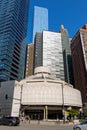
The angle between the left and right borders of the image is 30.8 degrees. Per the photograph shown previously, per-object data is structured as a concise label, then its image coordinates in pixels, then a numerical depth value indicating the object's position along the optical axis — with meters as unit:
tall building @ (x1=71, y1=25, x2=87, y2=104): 112.25
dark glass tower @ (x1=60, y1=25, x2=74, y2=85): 152.50
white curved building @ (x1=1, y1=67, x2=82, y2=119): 70.16
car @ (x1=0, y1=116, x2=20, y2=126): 29.97
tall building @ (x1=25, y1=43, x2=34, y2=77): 166.12
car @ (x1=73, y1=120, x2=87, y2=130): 15.95
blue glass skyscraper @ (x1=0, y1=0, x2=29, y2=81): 128.25
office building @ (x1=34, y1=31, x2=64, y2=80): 153.45
